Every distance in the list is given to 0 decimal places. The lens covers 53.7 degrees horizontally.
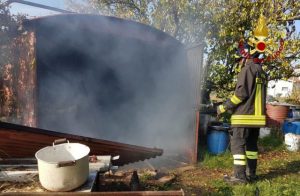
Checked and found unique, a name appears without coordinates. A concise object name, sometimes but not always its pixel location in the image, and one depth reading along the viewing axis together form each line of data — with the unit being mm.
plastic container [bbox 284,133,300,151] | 8000
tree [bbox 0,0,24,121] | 6293
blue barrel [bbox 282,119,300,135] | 8727
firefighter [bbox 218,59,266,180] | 5027
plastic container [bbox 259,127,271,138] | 8883
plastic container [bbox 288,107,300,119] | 10133
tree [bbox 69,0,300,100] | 9125
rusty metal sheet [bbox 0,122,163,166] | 4191
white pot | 2957
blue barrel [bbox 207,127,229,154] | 7234
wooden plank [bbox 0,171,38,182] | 3402
